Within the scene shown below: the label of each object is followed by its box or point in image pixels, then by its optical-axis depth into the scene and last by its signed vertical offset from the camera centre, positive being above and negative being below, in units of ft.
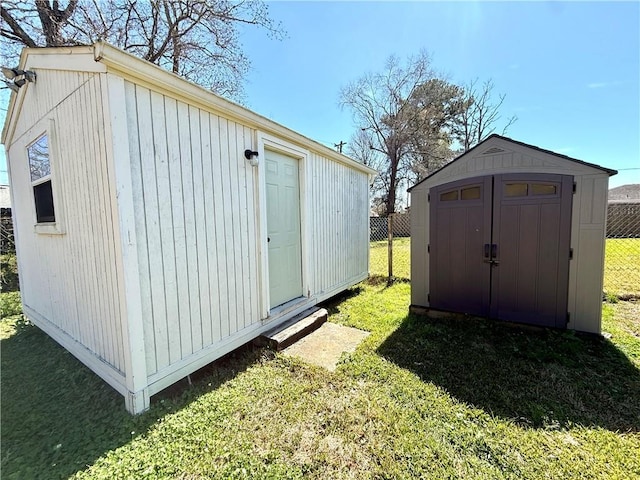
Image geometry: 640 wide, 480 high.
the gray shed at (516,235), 9.43 -0.67
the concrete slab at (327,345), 9.02 -4.52
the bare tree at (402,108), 55.01 +23.30
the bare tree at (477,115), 57.57 +22.04
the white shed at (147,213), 6.40 +0.35
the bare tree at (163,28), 21.13 +16.47
